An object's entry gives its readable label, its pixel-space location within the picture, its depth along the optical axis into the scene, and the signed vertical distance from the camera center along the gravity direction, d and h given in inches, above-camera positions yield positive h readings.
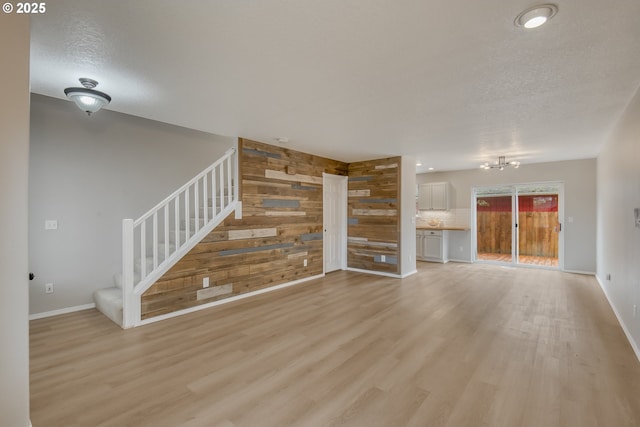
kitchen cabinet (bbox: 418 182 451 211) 313.7 +18.9
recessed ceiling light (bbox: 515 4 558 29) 63.5 +44.3
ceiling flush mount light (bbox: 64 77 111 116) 103.5 +42.9
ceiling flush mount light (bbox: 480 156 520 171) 234.7 +40.7
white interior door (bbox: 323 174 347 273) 251.4 -7.4
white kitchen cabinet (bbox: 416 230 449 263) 304.3 -34.3
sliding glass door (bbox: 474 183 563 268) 264.8 -10.8
